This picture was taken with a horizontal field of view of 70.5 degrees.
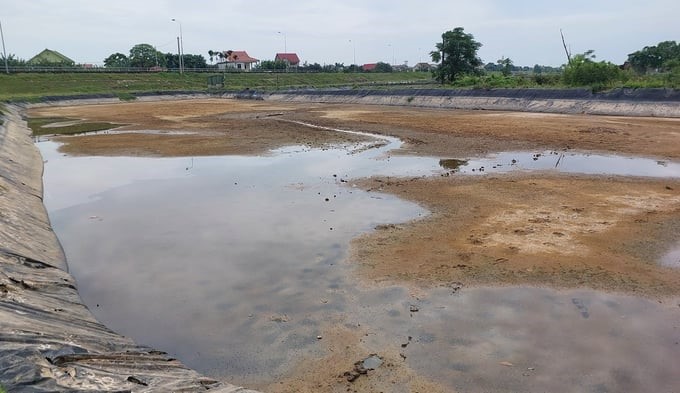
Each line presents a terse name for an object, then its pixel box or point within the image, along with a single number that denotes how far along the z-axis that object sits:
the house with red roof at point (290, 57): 136.25
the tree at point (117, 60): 106.15
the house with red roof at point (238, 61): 122.56
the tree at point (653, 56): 69.12
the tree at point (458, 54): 62.66
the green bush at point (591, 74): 41.44
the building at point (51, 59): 89.88
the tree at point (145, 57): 102.38
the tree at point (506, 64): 63.17
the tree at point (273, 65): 105.56
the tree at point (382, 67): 115.12
